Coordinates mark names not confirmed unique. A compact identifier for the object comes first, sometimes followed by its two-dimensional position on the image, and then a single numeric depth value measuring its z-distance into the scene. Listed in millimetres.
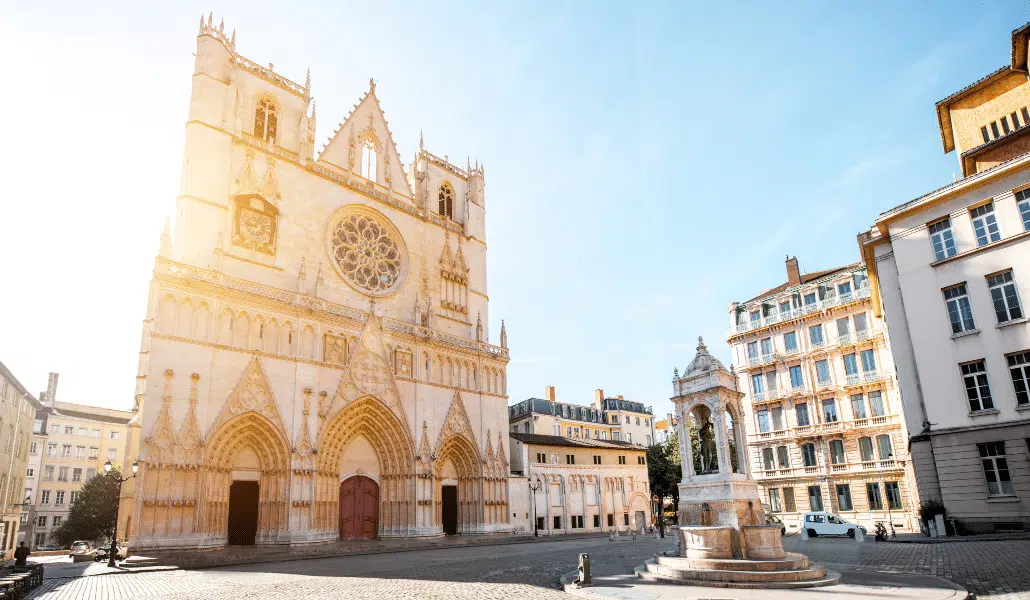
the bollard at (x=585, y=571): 12633
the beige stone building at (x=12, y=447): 34094
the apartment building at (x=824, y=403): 35062
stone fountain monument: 12078
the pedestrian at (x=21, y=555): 17117
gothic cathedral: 24906
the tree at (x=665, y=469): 55312
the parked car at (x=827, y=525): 29334
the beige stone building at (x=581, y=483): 42500
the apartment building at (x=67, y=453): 61750
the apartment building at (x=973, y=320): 21203
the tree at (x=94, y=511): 50344
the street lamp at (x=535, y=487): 38031
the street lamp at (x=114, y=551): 20766
